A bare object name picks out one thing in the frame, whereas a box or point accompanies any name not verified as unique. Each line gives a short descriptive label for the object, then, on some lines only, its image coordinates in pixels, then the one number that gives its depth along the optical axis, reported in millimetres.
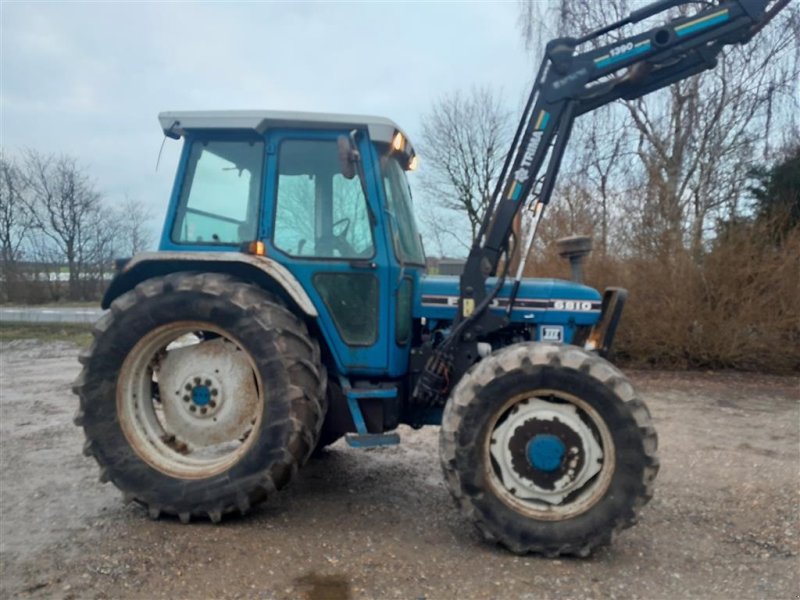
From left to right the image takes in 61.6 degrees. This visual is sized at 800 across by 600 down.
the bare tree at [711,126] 12914
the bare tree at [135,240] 29797
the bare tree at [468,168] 22078
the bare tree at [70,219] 28078
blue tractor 3564
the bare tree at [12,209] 27409
